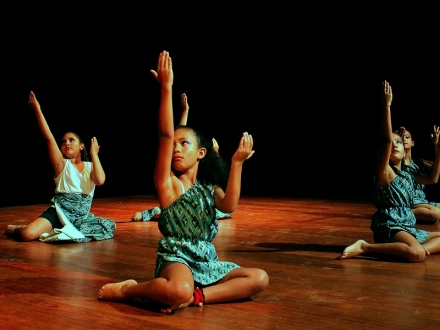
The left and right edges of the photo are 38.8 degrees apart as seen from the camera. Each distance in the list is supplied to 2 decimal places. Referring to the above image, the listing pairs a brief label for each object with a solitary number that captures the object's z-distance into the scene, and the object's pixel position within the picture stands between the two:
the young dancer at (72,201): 4.38
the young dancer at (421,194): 4.94
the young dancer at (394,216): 3.60
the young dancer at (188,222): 2.43
